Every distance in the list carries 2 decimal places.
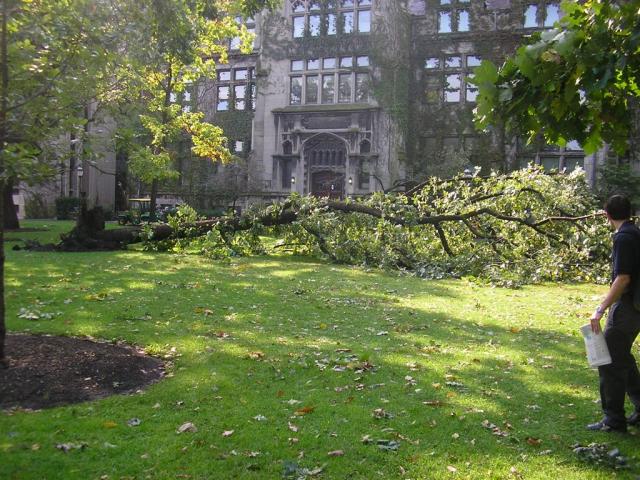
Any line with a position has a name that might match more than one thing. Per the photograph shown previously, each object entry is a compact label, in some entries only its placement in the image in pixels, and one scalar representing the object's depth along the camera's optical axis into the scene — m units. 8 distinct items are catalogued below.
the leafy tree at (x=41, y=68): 5.65
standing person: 4.74
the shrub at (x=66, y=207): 36.66
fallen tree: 14.76
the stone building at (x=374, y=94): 37.22
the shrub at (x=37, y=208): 37.38
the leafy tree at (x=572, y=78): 3.86
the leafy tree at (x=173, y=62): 14.73
